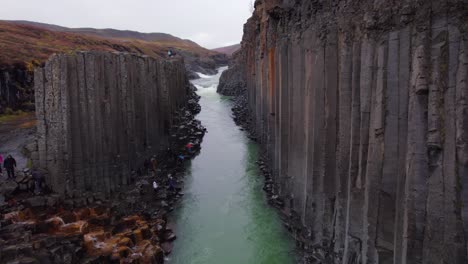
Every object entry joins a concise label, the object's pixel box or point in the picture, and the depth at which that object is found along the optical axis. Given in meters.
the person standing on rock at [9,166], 15.34
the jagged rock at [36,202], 13.26
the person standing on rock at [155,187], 17.05
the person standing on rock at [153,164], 19.05
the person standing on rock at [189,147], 25.43
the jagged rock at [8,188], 13.87
